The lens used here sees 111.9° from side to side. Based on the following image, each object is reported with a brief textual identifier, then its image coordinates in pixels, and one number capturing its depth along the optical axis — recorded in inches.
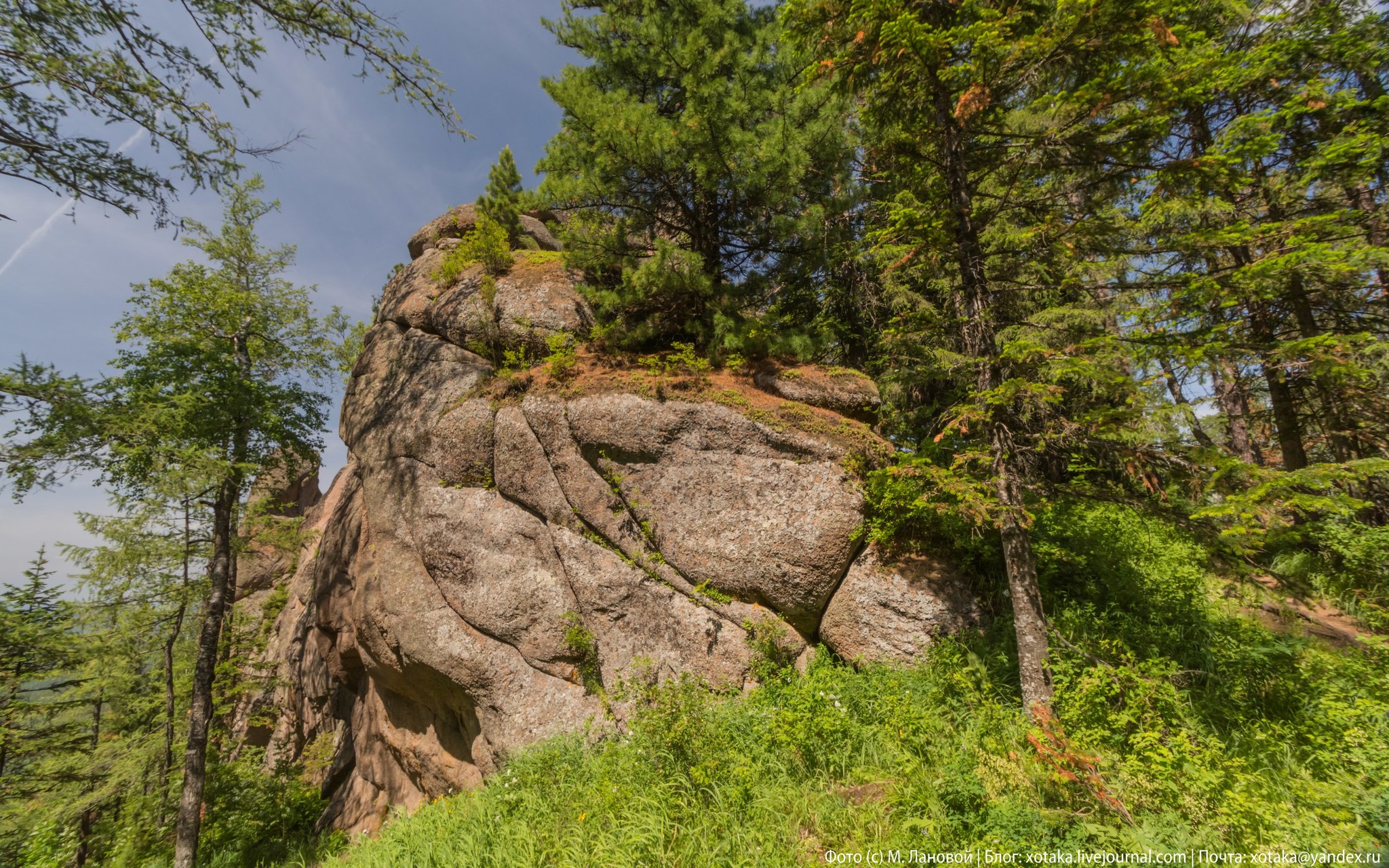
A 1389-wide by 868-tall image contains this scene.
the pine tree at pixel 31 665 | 378.3
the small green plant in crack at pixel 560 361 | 409.7
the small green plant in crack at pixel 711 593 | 325.7
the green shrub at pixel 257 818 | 414.3
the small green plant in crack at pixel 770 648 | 299.9
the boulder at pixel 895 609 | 285.0
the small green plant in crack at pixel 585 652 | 335.0
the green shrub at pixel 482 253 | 480.4
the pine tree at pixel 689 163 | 350.0
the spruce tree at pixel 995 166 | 218.1
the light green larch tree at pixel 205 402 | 285.4
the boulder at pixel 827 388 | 370.3
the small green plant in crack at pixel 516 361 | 435.2
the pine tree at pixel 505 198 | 574.9
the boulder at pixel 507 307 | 446.0
